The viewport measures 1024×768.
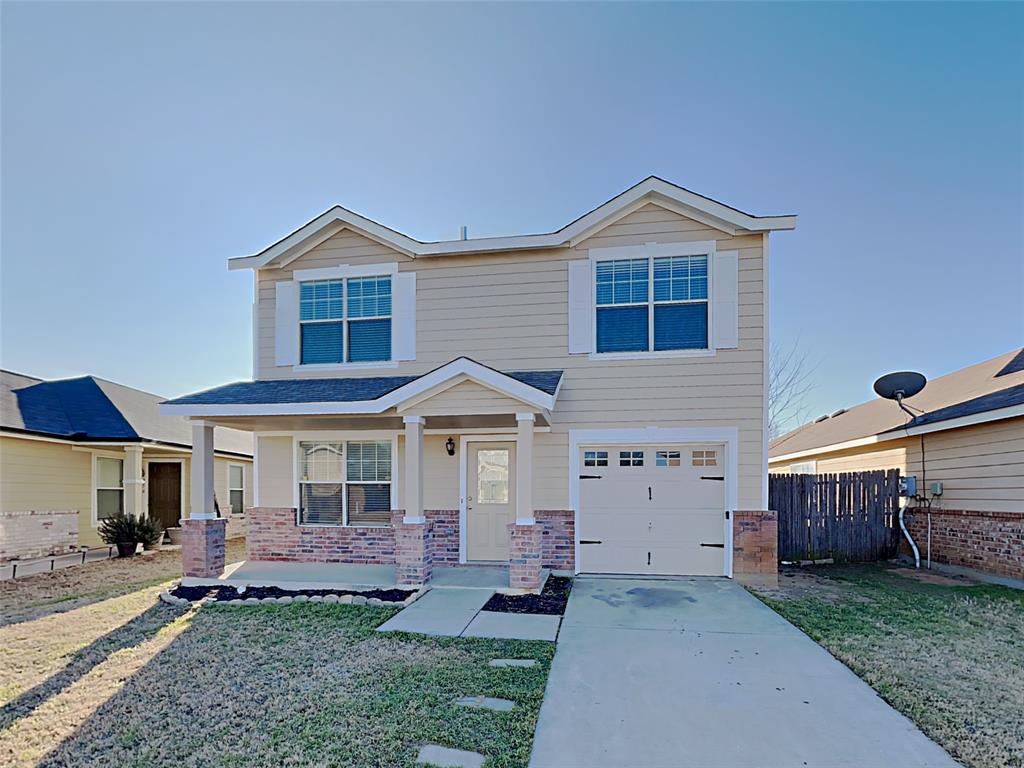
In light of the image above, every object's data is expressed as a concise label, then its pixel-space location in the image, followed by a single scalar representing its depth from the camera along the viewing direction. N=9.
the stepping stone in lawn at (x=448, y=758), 3.29
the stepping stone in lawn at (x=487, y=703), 4.04
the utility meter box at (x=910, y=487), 10.38
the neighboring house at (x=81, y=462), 10.09
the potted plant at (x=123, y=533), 11.25
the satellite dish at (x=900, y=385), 10.49
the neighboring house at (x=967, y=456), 8.36
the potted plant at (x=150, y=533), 11.60
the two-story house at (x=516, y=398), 8.32
